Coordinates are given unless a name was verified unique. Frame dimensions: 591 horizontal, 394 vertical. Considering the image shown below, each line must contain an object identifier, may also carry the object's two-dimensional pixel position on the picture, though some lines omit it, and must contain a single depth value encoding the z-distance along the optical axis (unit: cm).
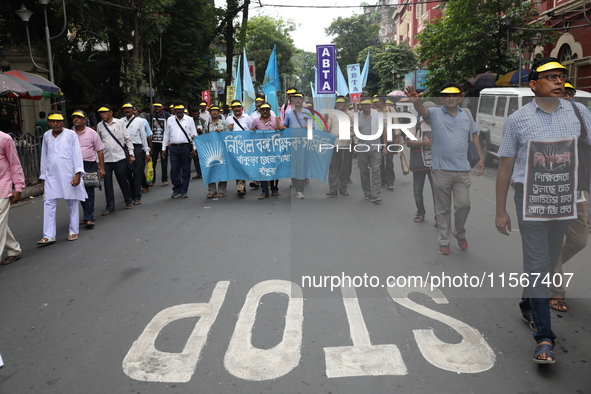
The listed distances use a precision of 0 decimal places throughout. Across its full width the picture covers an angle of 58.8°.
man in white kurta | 711
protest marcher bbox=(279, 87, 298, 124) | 1031
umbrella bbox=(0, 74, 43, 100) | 1145
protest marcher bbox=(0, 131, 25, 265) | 605
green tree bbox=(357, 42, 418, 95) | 4447
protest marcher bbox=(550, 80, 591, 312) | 426
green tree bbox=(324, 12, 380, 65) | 6675
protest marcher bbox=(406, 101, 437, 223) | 571
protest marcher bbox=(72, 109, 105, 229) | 791
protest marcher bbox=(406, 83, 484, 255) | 556
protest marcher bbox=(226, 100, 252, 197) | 1021
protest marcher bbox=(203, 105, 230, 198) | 1017
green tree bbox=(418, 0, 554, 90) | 2061
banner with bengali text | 1002
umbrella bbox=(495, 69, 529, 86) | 1845
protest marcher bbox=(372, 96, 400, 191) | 542
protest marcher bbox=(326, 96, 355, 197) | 620
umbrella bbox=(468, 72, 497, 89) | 2015
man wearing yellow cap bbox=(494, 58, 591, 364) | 352
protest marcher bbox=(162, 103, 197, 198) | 1027
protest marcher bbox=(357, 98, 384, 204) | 551
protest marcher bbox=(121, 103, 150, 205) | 979
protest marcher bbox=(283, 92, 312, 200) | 883
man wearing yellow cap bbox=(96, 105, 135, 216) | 893
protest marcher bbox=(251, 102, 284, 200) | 991
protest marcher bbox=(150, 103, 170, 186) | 1232
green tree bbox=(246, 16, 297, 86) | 6066
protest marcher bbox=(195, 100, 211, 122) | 1480
